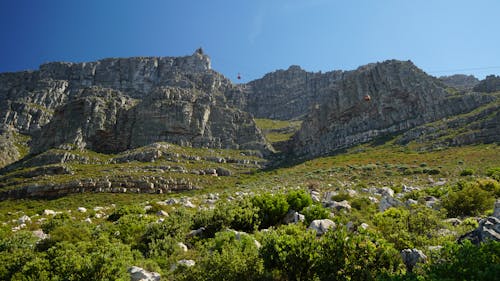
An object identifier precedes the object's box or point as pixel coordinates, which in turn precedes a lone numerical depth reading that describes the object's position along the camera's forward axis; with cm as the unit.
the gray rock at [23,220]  1654
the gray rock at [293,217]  1053
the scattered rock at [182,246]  915
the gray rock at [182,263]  733
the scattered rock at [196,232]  1078
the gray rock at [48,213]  2005
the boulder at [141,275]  672
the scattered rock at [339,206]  1227
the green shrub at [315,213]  1023
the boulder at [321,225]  873
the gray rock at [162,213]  1530
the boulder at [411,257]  609
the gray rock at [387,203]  1219
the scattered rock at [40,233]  1230
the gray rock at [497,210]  815
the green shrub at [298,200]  1220
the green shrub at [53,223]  1285
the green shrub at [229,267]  595
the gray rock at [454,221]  999
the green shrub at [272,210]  1160
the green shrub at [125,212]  1558
